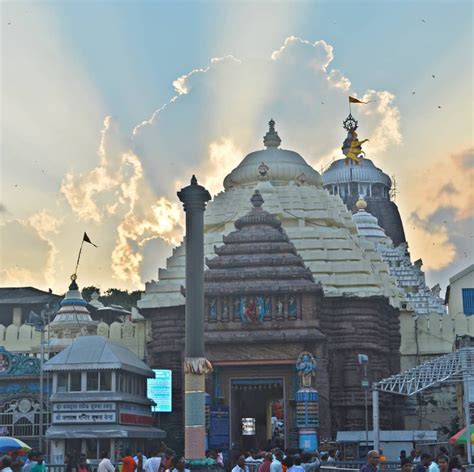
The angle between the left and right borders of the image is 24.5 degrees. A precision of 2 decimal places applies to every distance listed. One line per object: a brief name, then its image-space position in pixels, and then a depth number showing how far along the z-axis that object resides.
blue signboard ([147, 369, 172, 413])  50.09
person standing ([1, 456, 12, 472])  20.02
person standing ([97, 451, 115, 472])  26.64
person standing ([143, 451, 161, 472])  27.33
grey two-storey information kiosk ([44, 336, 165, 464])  41.69
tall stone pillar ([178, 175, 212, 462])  33.94
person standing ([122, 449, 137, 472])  28.12
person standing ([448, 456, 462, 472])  20.80
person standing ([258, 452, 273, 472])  24.09
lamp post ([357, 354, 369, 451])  45.67
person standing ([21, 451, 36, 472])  24.53
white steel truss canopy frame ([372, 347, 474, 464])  39.81
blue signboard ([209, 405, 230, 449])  48.22
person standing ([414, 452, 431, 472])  22.02
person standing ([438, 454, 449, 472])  20.11
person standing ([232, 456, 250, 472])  24.18
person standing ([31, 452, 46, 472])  24.39
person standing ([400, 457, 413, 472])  18.83
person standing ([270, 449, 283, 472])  23.56
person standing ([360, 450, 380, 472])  18.52
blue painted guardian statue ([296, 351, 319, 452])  46.62
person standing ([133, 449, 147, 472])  32.19
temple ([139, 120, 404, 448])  48.94
